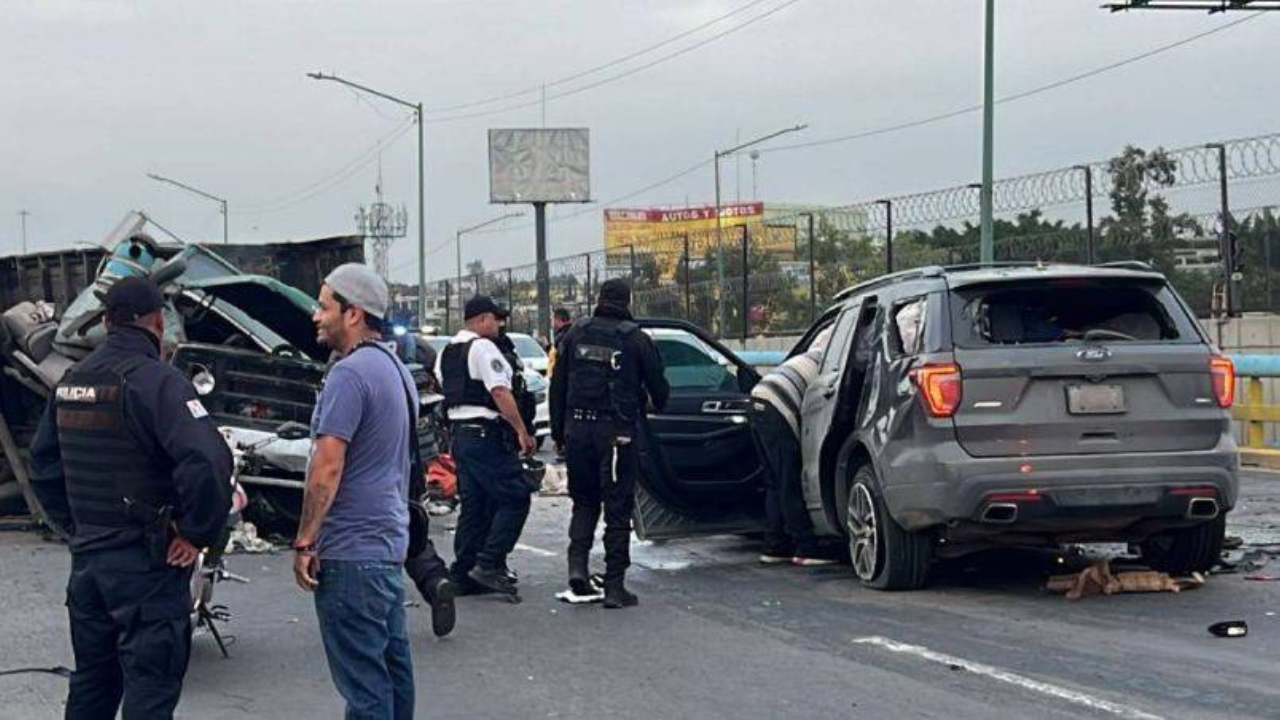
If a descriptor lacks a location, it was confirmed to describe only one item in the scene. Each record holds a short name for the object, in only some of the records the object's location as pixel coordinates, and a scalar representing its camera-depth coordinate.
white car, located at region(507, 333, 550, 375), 24.52
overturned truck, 11.77
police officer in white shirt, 9.33
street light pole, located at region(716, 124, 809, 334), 29.12
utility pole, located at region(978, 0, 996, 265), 21.91
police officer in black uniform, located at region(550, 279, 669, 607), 9.12
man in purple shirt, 5.12
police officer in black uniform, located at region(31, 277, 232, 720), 5.23
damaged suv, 8.33
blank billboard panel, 68.44
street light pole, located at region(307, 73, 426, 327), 42.25
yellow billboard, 27.86
